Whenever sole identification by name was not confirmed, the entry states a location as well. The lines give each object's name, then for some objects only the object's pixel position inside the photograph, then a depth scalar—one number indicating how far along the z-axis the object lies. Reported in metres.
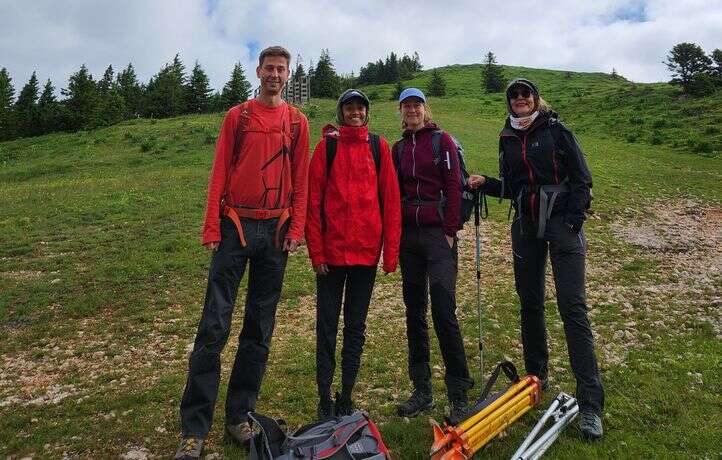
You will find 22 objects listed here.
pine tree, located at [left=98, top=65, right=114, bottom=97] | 77.39
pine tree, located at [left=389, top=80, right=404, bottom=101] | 72.39
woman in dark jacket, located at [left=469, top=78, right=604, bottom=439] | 4.70
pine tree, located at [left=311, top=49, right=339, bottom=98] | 85.31
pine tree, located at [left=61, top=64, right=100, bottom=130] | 65.94
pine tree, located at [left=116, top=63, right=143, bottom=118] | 81.19
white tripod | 4.05
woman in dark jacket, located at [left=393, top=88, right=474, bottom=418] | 4.82
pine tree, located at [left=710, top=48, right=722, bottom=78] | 48.00
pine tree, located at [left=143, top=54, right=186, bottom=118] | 75.62
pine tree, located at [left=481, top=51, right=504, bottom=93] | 85.25
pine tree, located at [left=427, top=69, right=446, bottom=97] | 80.56
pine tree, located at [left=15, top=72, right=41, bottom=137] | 70.06
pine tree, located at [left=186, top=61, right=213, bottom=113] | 76.56
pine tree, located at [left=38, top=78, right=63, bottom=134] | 68.94
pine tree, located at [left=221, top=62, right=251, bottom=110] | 73.00
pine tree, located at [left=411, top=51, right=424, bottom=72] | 144.10
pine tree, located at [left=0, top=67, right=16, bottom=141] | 69.56
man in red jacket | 4.38
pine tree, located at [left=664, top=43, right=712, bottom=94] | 48.50
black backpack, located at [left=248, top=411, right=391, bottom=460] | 3.51
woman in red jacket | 4.64
